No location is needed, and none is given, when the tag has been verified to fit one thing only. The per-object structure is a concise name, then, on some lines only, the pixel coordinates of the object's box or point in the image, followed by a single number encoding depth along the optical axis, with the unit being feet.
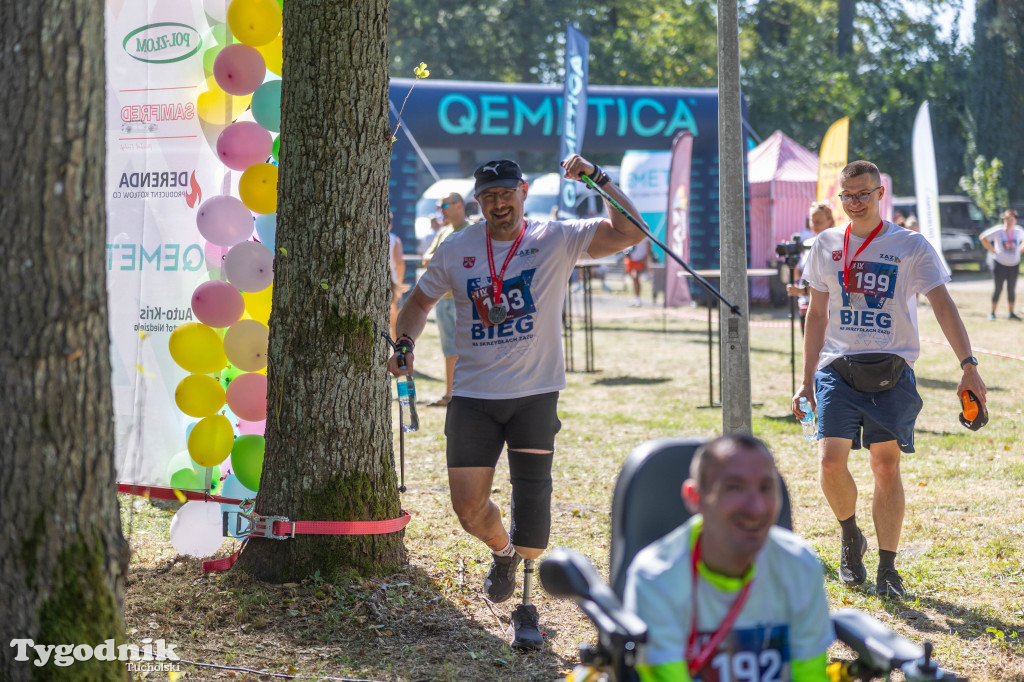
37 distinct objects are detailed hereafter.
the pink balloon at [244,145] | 35.83
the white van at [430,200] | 163.94
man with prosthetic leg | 28.76
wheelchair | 15.61
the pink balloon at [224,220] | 36.22
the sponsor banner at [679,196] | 110.42
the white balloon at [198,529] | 34.22
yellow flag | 108.58
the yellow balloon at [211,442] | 36.55
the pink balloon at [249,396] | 35.58
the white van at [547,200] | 179.73
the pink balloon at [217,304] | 36.06
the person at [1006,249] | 115.55
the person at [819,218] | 63.82
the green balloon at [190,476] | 38.88
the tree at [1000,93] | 259.19
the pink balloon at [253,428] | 36.99
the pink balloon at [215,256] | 37.47
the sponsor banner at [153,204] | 37.70
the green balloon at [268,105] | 35.70
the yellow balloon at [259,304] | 36.45
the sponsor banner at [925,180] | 107.34
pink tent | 143.23
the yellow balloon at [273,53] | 36.35
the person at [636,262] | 154.51
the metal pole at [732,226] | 30.32
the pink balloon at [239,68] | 35.83
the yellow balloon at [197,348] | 36.40
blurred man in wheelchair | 15.88
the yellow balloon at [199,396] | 36.63
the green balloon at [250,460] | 35.50
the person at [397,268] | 71.29
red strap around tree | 31.35
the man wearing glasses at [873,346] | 32.24
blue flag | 101.35
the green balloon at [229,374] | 37.27
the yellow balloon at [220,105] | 36.86
